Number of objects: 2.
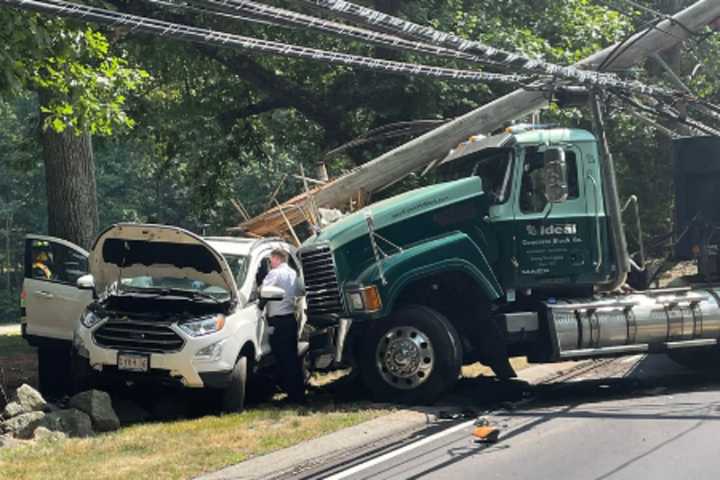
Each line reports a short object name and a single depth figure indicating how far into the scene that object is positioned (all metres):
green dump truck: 10.96
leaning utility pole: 13.68
